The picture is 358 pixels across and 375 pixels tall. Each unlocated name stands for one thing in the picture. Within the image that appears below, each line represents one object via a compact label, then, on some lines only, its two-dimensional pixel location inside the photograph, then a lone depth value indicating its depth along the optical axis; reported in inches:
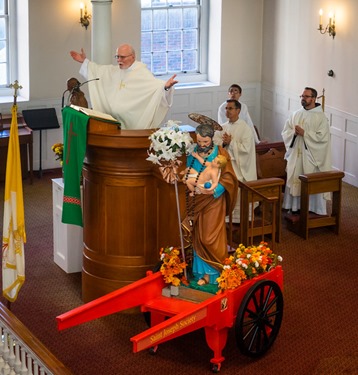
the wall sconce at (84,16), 571.2
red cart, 306.5
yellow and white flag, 360.8
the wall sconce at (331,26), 550.6
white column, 476.7
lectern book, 354.6
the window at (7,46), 576.7
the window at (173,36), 618.5
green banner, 354.0
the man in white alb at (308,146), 488.7
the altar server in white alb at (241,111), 511.7
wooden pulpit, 354.9
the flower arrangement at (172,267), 329.4
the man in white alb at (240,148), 471.2
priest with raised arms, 373.1
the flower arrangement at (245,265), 320.5
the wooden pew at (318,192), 460.8
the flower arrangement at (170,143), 316.2
